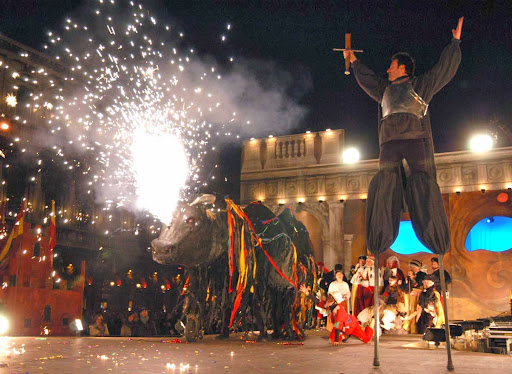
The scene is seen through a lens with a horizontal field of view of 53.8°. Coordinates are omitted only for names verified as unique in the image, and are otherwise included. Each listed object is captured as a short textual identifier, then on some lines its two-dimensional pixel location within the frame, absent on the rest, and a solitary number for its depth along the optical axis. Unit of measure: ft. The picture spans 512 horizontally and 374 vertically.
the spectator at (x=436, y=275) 32.00
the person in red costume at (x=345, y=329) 26.18
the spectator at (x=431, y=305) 31.42
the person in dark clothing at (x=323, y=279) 43.31
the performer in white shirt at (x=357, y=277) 36.99
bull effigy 24.66
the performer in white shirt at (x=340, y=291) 28.24
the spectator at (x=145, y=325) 42.38
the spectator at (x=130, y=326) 42.10
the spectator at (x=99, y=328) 39.96
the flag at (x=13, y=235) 42.29
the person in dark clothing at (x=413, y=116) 15.39
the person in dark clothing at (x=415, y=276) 36.24
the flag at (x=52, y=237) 44.16
